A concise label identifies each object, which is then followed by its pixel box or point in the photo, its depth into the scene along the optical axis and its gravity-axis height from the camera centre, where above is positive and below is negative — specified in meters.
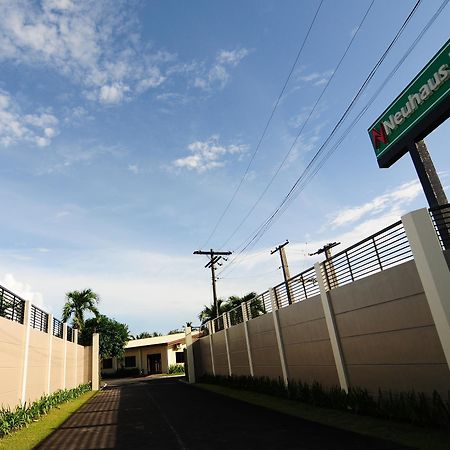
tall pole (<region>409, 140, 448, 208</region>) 8.80 +3.88
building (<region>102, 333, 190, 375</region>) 45.78 +3.02
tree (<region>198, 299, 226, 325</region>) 38.03 +5.78
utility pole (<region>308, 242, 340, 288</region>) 10.73 +2.26
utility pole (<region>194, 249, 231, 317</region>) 30.67 +8.84
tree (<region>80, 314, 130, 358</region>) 35.34 +4.86
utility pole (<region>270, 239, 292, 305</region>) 27.94 +7.19
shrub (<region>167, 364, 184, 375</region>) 44.22 +1.19
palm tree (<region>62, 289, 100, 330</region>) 30.70 +6.52
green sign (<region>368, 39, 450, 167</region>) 8.59 +5.53
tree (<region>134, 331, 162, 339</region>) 90.44 +10.91
